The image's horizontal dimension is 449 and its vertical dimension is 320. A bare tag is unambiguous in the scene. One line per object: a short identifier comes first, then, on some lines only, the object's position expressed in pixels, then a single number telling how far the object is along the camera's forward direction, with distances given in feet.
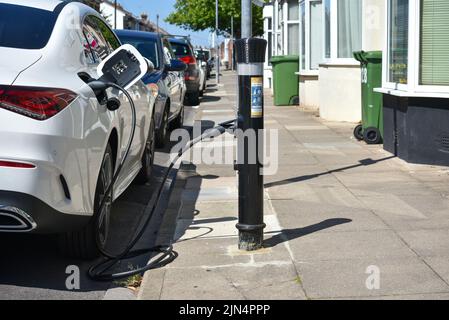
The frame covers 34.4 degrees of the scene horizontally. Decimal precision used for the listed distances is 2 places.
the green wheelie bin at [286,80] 62.03
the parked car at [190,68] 66.39
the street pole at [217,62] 117.10
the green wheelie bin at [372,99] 35.78
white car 14.20
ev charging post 17.80
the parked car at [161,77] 34.83
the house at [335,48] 42.65
